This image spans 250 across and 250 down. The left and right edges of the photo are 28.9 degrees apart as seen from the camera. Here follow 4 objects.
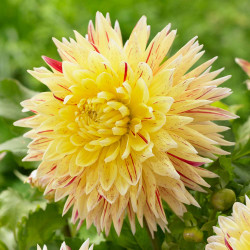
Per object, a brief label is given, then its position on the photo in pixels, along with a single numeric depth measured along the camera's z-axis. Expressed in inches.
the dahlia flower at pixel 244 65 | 26.2
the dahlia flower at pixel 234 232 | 15.8
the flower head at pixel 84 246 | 16.7
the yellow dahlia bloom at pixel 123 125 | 18.1
